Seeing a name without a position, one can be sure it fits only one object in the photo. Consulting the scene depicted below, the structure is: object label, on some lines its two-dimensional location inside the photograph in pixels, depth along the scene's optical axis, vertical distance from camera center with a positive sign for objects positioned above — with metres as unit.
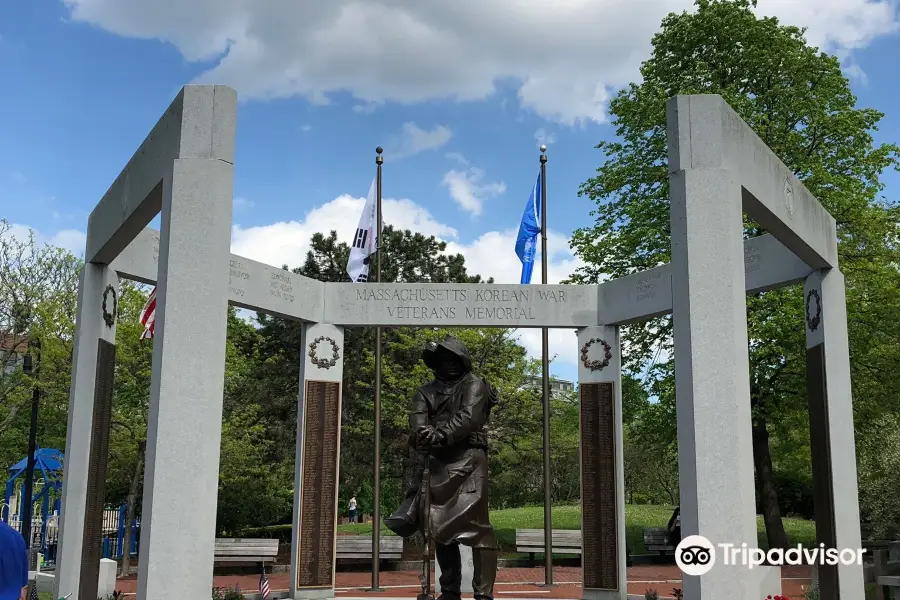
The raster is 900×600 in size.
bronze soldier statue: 8.48 -0.09
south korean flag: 18.53 +4.61
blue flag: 19.31 +5.07
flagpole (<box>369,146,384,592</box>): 17.64 -0.49
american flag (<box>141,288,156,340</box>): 16.33 +2.67
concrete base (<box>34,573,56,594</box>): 17.00 -2.40
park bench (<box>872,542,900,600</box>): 12.56 -1.44
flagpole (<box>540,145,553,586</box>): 17.33 +1.06
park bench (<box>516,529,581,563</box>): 20.72 -1.85
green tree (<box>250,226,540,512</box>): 27.84 +3.17
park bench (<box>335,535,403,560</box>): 20.59 -2.03
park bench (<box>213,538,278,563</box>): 19.73 -2.01
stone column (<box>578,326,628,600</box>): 14.80 -0.06
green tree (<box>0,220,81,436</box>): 25.12 +4.41
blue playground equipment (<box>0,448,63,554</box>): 24.92 -0.48
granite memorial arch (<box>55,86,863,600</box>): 7.97 +1.51
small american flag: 13.79 -2.00
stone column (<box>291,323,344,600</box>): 14.96 -0.05
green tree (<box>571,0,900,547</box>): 19.95 +7.22
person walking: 33.02 -1.78
